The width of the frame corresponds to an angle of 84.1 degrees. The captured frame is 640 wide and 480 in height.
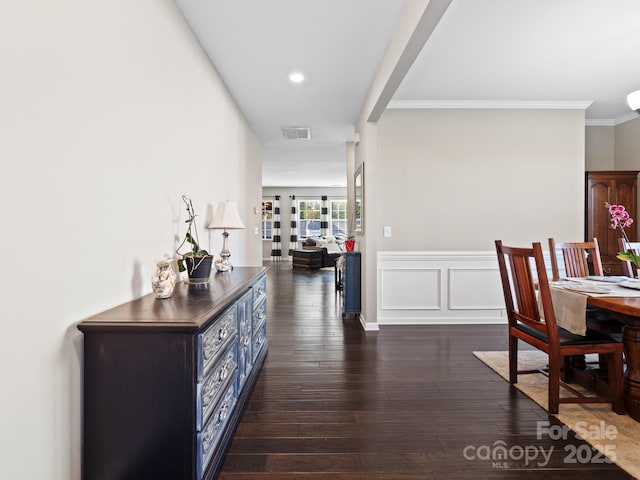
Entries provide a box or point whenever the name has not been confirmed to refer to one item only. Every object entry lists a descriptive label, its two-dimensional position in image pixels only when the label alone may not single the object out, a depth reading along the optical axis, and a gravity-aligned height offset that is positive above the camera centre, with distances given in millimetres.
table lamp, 3002 +139
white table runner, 2180 -393
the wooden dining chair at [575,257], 3125 -173
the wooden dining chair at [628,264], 2930 -237
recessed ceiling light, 3402 +1574
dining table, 2042 -468
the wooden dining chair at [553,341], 2170 -647
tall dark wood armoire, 4383 +469
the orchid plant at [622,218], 2394 +125
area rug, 1791 -1089
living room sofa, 10133 -541
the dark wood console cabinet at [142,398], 1348 -613
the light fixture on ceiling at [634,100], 3024 +1182
